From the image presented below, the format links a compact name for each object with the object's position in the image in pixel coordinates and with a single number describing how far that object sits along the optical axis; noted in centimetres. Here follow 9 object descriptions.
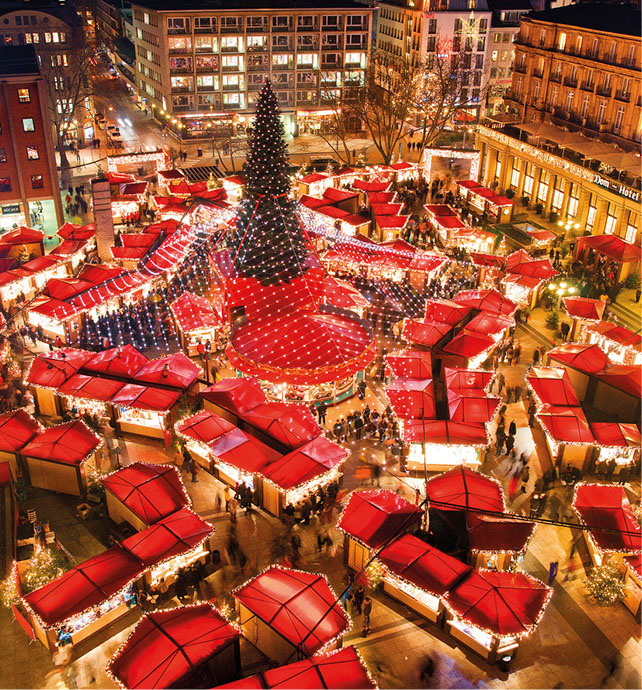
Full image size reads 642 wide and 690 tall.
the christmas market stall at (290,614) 1894
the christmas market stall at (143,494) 2320
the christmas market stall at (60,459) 2531
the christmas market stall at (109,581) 1981
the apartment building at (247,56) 7031
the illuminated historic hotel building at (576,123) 4712
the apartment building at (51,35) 7150
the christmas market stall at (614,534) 2153
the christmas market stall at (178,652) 1769
